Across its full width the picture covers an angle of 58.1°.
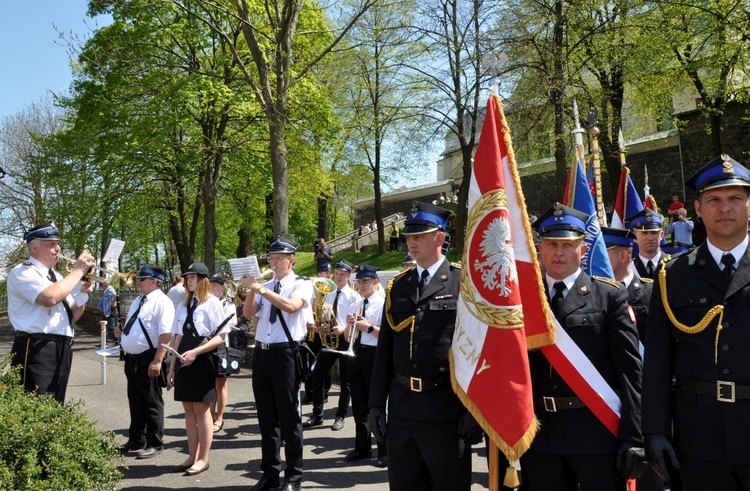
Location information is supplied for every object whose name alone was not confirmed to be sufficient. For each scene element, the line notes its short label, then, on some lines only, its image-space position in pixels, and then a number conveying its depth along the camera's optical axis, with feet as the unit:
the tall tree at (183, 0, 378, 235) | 43.78
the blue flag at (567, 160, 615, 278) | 15.98
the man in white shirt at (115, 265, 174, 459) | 26.53
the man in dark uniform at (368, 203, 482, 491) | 13.96
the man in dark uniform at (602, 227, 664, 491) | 18.84
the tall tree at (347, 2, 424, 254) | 88.28
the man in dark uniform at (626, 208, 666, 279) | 22.35
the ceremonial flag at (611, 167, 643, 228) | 27.53
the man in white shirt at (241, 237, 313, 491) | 20.98
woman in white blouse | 23.62
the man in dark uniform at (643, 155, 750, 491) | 10.07
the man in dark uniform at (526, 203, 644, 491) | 12.01
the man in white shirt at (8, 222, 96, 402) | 19.57
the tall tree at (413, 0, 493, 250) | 76.69
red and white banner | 12.55
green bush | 12.86
